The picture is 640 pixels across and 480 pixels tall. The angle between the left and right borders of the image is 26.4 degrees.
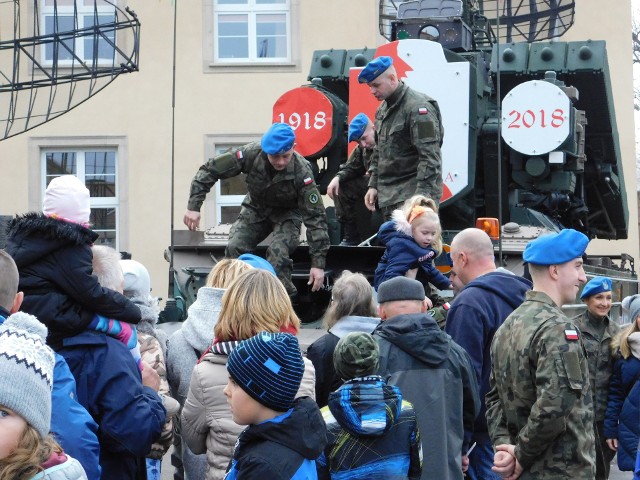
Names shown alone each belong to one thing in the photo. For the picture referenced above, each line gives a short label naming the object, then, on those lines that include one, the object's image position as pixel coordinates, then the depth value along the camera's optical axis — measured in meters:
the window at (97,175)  21.06
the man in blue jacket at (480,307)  5.89
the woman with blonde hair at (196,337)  5.33
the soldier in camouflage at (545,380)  4.62
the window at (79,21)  19.44
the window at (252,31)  20.97
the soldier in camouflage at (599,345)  7.77
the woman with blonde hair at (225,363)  4.62
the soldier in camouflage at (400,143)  8.06
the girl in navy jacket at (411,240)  6.98
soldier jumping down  8.08
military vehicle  8.92
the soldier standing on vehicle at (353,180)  8.91
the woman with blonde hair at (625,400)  7.44
